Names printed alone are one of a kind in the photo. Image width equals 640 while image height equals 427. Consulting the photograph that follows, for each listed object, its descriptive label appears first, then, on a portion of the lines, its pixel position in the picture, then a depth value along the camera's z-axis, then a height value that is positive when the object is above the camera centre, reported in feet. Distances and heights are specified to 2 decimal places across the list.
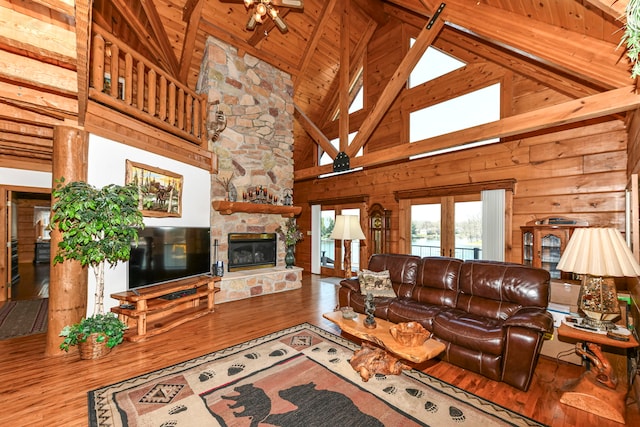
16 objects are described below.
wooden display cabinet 12.04 -1.02
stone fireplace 17.04 +4.72
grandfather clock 20.47 -0.94
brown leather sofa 7.78 -3.30
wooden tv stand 10.93 -4.10
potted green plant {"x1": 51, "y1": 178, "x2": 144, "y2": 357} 8.98 -0.59
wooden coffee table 7.56 -3.79
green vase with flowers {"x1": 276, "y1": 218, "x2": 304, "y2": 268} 19.85 -1.53
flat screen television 11.76 -1.96
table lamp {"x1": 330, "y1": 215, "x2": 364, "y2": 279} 13.41 -0.61
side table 6.65 -4.47
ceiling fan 12.62 +9.97
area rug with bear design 6.51 -4.90
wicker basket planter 9.36 -4.63
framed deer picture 12.25 +1.24
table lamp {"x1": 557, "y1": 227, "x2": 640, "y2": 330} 6.80 -1.23
